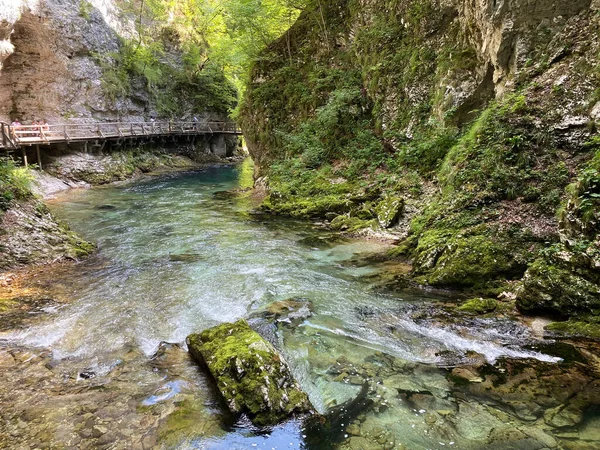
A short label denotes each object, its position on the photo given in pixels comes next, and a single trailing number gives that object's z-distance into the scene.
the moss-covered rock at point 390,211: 10.37
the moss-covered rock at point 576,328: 4.79
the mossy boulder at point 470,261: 6.53
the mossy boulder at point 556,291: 5.03
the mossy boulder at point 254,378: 3.89
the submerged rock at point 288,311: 6.05
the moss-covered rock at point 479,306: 5.74
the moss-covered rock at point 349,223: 10.84
